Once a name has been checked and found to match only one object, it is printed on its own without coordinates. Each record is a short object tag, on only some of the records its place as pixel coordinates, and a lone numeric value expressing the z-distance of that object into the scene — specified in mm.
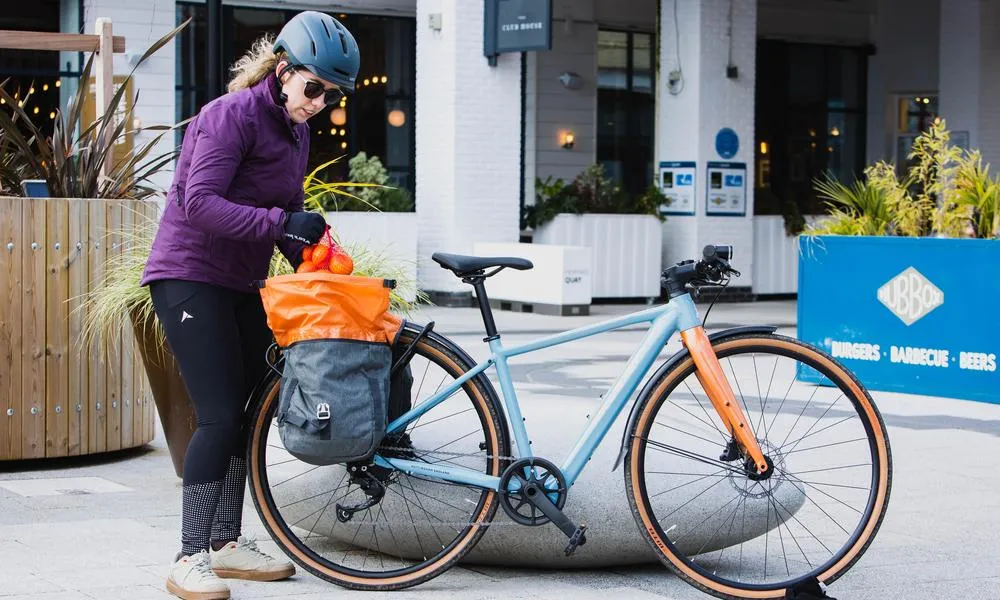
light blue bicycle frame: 4355
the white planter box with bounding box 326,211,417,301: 17359
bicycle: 4293
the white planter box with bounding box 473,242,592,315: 16422
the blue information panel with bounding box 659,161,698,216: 19297
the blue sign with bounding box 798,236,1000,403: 9406
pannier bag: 4215
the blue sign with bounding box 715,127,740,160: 19453
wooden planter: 6500
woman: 4297
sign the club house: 17094
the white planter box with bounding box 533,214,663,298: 18422
